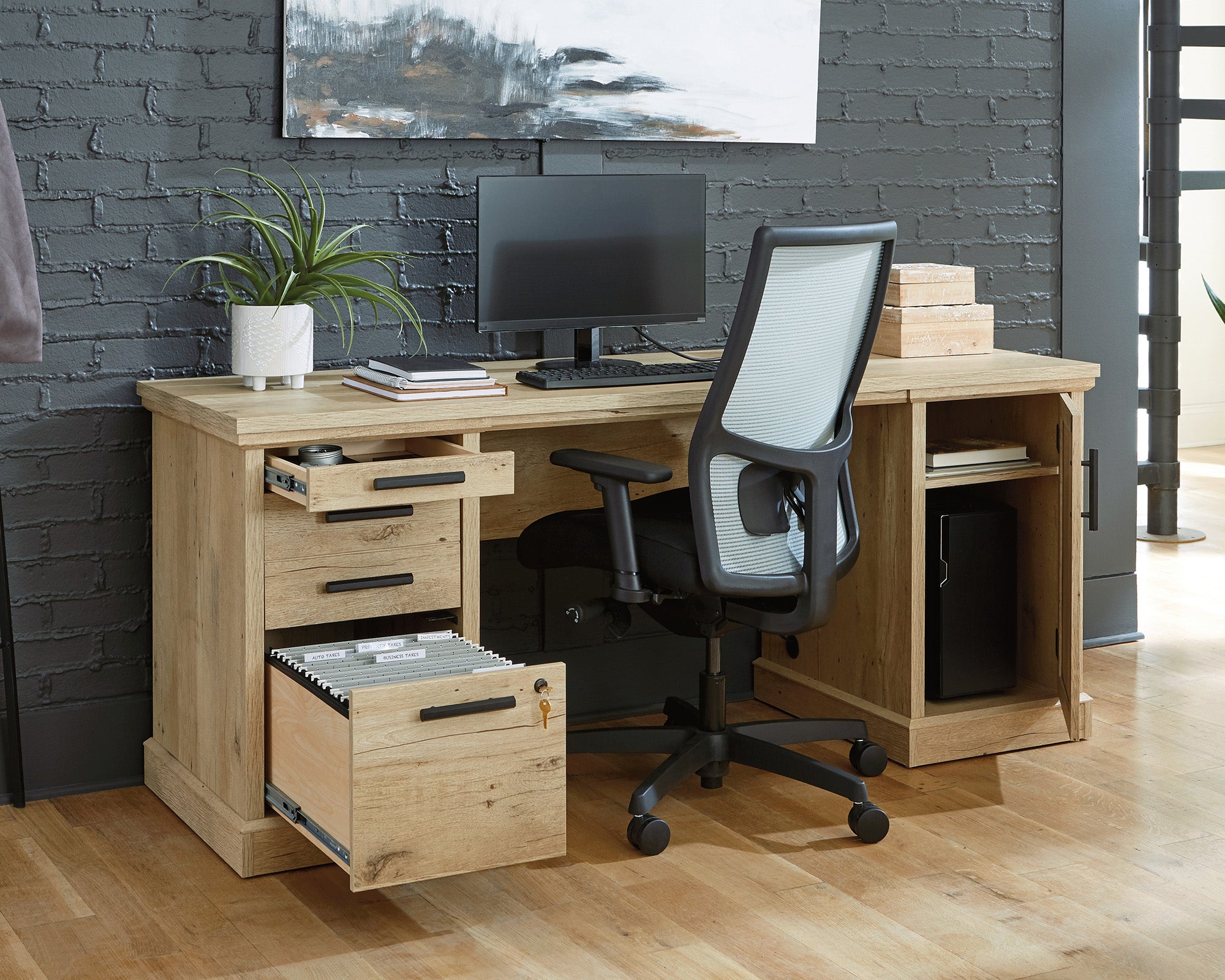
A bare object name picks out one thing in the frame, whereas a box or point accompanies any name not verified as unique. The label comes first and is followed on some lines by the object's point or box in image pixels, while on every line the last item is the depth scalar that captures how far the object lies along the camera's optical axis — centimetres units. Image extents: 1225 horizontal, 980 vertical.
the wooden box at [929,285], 329
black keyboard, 280
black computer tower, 316
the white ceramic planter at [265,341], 272
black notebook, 265
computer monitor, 294
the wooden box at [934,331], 327
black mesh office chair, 251
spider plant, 279
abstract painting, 296
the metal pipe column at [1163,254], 448
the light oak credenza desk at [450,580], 229
